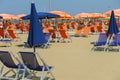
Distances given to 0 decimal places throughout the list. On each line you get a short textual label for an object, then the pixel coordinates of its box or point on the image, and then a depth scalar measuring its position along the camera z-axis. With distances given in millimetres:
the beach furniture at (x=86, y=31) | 19400
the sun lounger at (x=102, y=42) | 11906
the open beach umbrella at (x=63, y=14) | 28625
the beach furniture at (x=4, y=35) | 16078
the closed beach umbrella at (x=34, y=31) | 6414
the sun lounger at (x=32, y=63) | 6094
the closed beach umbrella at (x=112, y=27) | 11867
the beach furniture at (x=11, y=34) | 15648
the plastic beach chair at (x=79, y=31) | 19969
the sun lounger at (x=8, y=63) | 6234
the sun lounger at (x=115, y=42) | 11836
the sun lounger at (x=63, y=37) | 15657
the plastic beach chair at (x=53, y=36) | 15983
